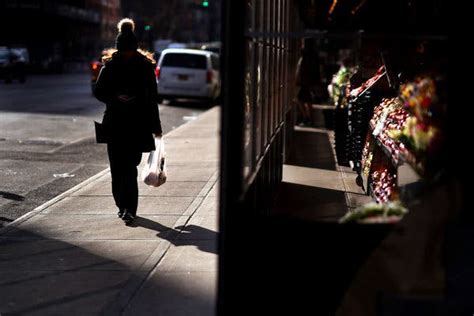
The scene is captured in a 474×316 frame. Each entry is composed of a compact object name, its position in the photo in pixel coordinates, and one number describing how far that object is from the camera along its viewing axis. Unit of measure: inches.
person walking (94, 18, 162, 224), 322.0
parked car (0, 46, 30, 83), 1561.3
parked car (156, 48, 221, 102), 1086.4
